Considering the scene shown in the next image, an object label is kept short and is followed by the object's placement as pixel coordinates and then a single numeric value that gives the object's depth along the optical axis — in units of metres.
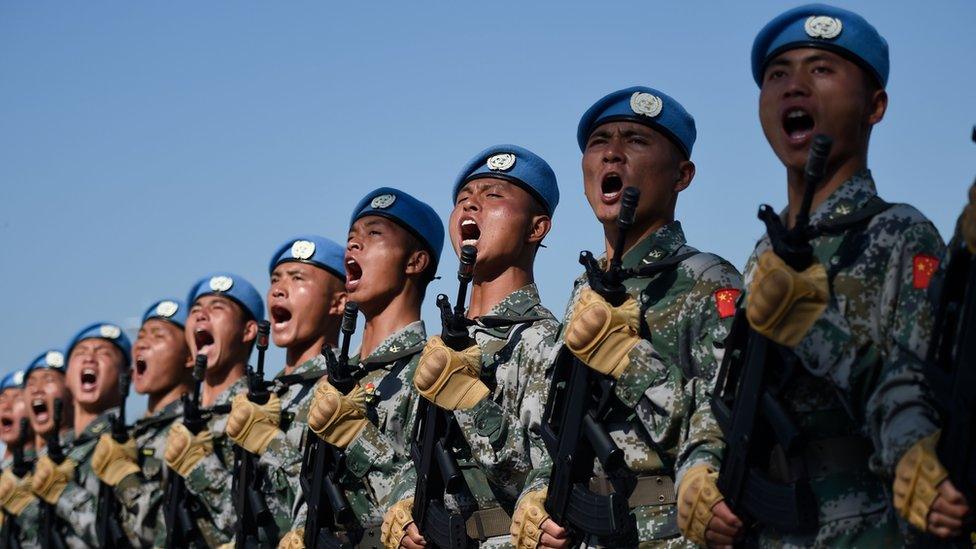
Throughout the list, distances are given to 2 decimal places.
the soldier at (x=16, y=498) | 15.41
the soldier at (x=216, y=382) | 11.51
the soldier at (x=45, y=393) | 16.86
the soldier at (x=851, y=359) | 5.14
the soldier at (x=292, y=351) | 10.45
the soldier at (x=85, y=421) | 14.03
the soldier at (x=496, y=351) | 7.92
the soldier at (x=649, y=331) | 6.39
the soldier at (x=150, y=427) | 12.86
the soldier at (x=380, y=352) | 9.22
